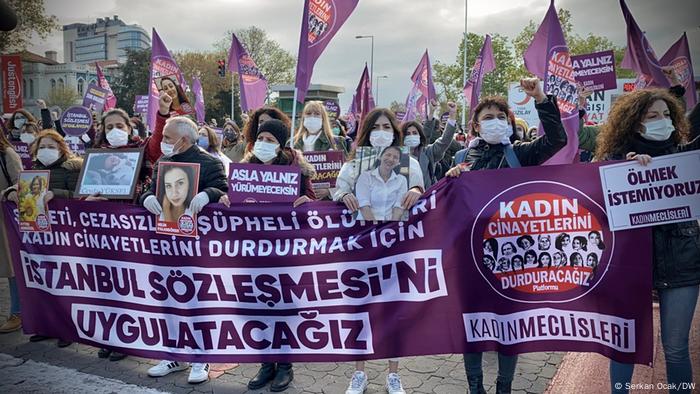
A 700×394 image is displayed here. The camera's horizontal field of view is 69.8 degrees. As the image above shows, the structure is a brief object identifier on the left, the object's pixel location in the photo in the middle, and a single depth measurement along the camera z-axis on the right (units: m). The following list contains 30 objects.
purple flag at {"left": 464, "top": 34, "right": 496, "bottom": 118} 10.64
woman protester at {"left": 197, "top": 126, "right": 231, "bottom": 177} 5.21
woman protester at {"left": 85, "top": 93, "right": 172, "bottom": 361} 4.45
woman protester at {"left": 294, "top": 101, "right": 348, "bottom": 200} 6.00
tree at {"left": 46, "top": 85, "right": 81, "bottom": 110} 59.38
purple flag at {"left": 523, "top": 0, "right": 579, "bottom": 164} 5.00
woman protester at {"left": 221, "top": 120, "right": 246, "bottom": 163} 9.87
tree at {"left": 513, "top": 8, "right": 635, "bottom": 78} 39.94
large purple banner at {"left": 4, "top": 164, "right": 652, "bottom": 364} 3.14
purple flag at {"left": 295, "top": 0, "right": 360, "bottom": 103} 5.14
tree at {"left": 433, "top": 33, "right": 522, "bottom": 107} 45.03
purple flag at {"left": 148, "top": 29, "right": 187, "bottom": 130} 8.01
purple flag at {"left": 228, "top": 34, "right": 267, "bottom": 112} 10.75
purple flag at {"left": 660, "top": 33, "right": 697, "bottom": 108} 8.06
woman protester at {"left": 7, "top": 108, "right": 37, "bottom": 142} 10.37
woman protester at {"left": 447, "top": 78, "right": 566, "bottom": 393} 3.24
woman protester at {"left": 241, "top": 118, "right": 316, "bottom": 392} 3.81
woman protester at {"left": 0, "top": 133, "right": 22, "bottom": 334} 4.93
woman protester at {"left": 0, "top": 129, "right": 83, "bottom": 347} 4.74
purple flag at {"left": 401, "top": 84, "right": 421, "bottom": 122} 9.91
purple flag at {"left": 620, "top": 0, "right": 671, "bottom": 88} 6.06
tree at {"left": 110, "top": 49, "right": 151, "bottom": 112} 54.00
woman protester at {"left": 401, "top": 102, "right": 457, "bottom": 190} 5.84
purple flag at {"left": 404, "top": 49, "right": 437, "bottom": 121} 10.29
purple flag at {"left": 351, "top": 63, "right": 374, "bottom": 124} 9.11
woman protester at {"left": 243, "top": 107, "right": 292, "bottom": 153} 4.62
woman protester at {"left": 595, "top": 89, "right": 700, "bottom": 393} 2.85
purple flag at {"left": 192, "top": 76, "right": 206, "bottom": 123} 14.92
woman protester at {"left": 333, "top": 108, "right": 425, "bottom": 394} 3.44
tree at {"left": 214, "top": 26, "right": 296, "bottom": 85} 54.41
